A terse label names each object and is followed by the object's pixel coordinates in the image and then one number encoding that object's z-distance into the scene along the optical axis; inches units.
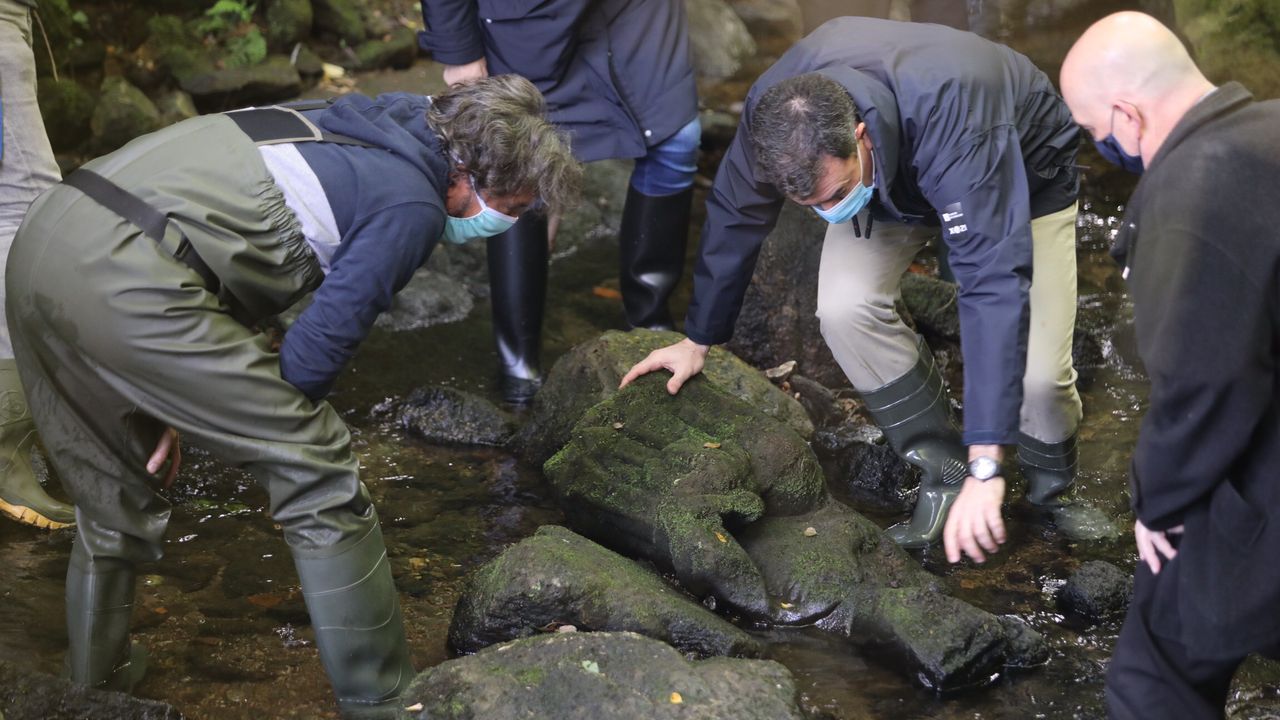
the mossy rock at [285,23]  321.7
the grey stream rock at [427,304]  260.8
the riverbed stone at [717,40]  379.2
